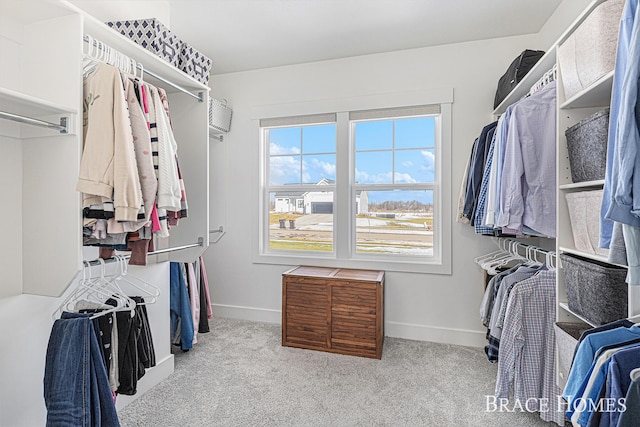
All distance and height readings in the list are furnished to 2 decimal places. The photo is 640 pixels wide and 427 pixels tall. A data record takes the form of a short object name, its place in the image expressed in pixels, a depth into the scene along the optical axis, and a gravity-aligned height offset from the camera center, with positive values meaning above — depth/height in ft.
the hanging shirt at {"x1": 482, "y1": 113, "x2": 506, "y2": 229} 6.42 +0.58
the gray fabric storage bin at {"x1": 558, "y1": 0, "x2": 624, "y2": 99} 4.02 +2.15
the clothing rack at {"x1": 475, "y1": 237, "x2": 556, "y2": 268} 6.24 -0.87
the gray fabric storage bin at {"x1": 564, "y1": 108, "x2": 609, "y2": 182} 4.14 +0.88
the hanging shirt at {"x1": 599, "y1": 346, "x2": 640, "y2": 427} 3.05 -1.53
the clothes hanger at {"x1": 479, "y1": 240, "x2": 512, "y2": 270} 8.40 -1.18
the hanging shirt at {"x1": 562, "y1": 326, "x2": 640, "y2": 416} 3.57 -1.47
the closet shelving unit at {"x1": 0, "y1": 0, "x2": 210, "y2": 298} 4.15 +0.83
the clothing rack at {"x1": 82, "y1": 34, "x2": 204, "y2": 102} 4.57 +2.30
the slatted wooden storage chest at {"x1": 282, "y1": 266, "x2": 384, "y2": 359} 8.69 -2.70
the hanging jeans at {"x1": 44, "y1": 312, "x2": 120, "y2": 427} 4.11 -2.04
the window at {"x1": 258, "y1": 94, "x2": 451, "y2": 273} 10.07 +0.71
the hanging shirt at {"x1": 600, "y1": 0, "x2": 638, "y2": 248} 3.15 +1.27
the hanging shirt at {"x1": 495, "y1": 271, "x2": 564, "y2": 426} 5.77 -2.34
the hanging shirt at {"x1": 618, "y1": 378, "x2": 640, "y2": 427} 2.71 -1.59
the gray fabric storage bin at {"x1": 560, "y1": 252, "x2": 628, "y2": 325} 4.08 -1.01
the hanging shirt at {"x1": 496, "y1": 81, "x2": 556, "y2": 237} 5.74 +0.78
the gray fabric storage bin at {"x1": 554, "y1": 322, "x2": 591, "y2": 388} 4.56 -1.83
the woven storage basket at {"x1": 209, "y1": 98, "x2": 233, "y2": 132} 10.48 +3.12
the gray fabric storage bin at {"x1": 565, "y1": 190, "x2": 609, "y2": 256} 4.38 -0.09
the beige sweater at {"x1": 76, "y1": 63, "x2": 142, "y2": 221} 4.12 +0.76
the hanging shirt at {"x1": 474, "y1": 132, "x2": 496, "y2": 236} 7.09 +0.30
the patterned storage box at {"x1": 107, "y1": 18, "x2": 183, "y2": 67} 5.74 +3.08
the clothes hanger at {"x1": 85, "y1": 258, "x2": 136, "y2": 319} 4.78 -1.37
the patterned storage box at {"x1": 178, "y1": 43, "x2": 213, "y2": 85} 6.47 +2.94
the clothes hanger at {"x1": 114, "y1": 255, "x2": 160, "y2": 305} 5.34 -1.33
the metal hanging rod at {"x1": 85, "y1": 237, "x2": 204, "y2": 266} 4.74 -0.70
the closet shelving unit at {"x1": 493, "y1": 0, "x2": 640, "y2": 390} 4.80 +0.75
